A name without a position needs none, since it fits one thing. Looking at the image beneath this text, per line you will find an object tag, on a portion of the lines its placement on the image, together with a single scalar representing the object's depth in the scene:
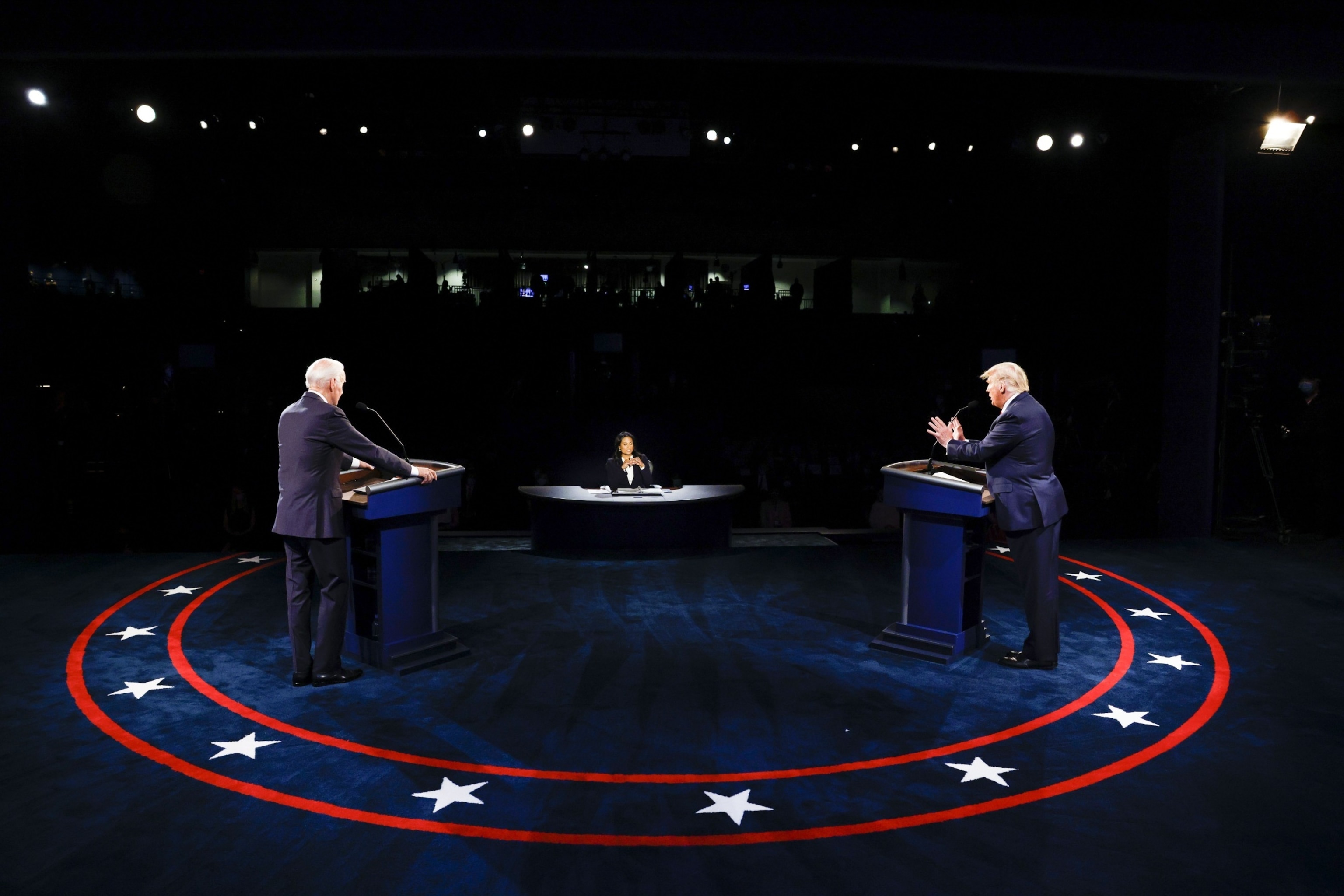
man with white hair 4.46
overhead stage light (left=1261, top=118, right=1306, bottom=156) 8.17
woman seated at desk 8.69
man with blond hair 4.76
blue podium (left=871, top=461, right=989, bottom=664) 5.12
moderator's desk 8.19
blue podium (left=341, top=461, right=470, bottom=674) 4.84
